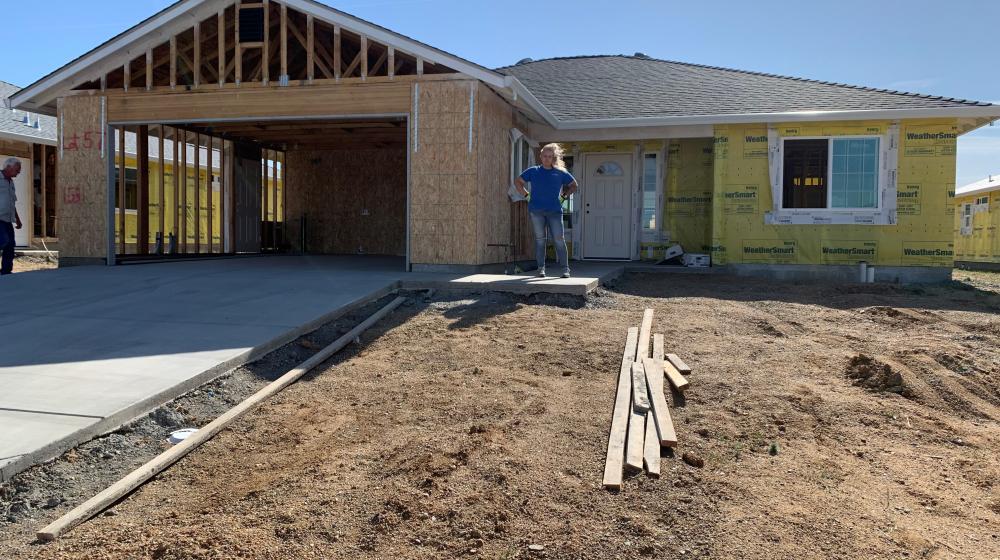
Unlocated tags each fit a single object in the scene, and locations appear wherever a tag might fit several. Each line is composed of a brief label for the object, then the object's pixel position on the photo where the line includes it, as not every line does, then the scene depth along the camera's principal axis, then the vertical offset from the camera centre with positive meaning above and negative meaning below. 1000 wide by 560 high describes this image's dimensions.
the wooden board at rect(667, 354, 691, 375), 5.33 -0.97
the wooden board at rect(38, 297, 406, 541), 3.06 -1.22
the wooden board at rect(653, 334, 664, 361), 5.77 -0.92
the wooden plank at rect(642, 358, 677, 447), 3.90 -1.06
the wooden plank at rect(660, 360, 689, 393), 4.90 -1.00
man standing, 9.95 +0.25
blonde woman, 8.54 +0.61
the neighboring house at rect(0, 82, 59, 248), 16.97 +1.66
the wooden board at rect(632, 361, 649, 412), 4.47 -1.03
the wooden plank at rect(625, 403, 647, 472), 3.58 -1.13
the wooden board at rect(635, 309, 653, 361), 5.70 -0.86
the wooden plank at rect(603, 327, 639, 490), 3.46 -1.10
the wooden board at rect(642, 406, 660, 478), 3.55 -1.15
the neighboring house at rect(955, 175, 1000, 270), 20.69 +0.68
